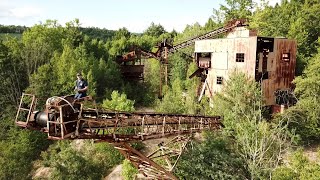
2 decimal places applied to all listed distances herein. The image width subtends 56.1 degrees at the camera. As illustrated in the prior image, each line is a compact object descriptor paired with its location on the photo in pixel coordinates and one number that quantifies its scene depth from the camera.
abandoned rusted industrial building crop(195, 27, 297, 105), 25.75
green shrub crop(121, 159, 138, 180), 22.94
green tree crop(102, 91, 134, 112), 27.59
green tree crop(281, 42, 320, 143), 23.92
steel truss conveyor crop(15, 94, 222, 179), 10.74
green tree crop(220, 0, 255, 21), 55.72
